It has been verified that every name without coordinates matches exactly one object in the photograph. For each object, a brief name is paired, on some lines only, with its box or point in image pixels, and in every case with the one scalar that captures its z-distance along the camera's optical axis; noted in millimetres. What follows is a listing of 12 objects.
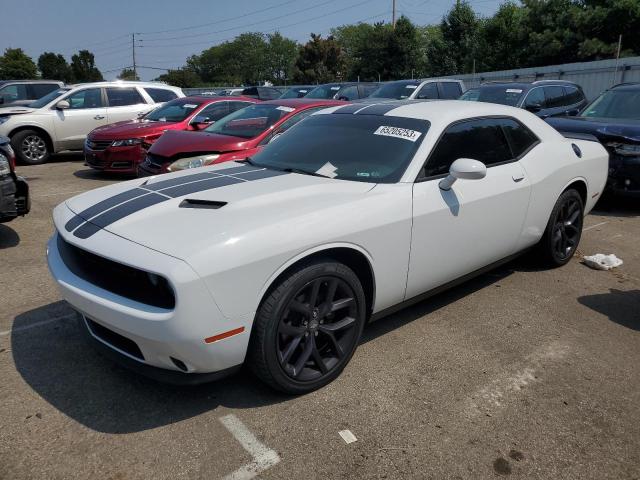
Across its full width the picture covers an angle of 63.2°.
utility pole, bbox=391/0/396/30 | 51309
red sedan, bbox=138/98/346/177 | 6453
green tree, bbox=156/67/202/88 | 67625
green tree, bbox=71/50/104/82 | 71375
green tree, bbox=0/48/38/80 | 60312
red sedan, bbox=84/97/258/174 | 8844
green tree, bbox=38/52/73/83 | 69688
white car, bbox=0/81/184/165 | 10578
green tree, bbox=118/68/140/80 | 95062
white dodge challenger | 2391
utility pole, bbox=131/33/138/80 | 90412
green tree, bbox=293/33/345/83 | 61125
